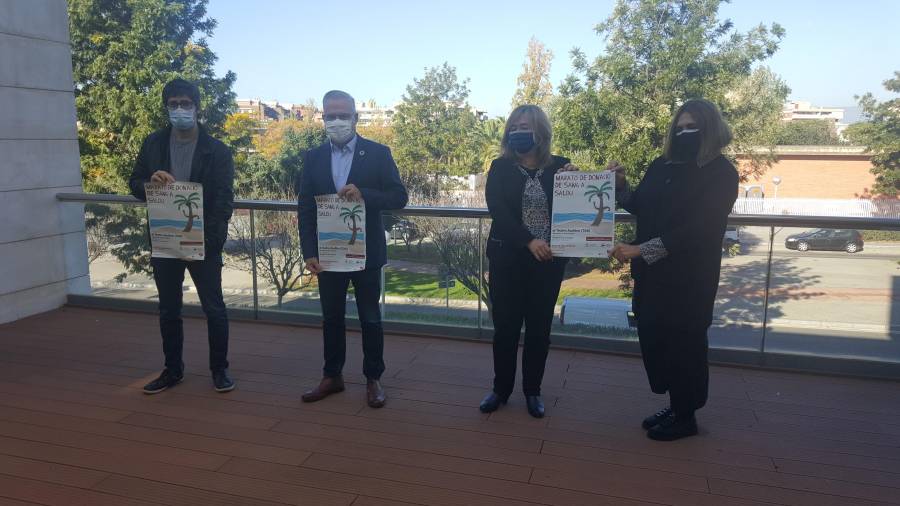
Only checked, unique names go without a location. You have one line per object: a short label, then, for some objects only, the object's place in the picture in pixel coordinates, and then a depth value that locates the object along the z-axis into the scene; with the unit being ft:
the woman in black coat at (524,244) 10.33
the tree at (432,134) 115.03
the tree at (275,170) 85.10
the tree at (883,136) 113.09
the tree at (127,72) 69.82
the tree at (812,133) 194.56
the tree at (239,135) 80.94
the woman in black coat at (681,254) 9.37
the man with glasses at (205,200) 11.45
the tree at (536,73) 158.61
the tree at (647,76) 63.41
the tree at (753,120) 71.31
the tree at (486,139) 116.67
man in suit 11.12
